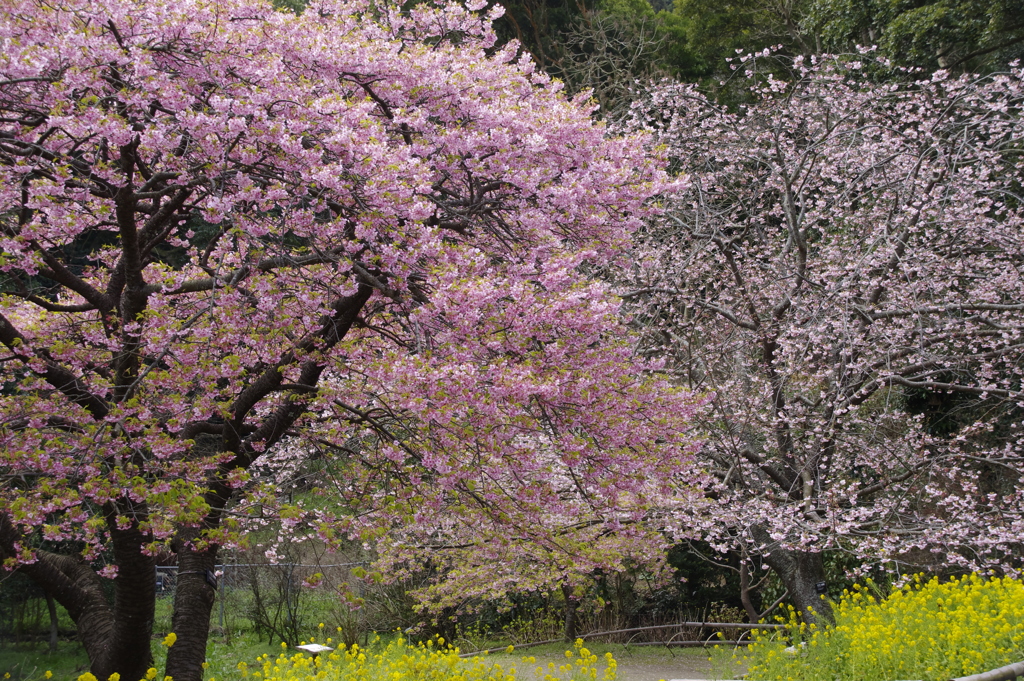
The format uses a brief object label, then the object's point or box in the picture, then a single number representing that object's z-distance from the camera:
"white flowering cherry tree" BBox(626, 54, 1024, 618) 8.34
